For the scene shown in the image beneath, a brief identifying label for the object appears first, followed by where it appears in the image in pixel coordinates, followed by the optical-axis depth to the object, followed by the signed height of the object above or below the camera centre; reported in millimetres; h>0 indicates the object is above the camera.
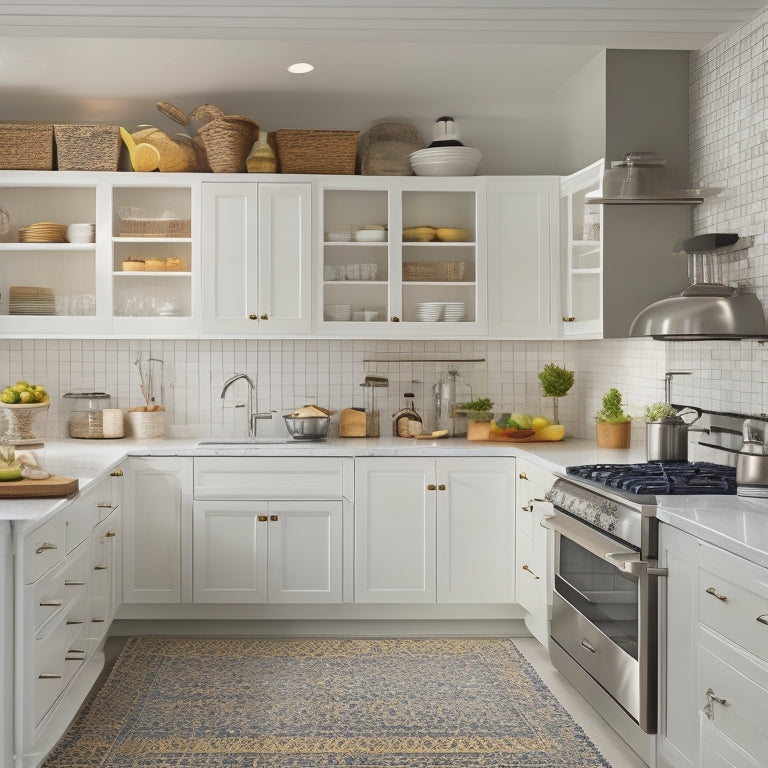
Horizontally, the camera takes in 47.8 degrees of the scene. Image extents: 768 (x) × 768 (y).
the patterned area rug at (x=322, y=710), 2969 -1315
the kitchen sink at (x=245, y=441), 4422 -376
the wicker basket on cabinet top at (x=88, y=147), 4410 +1131
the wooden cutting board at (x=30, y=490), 2869 -402
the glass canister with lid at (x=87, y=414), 4617 -241
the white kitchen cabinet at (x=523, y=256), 4520 +592
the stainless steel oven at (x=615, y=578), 2703 -723
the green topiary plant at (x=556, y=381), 4648 -62
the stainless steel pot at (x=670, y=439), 3359 -270
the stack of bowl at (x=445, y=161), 4508 +1091
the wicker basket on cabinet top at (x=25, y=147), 4410 +1131
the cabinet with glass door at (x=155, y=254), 4438 +594
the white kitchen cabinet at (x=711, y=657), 2107 -772
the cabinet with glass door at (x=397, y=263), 4504 +559
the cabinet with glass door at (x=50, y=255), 4430 +597
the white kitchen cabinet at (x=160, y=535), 4176 -802
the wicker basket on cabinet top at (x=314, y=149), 4457 +1139
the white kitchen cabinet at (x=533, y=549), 3766 -817
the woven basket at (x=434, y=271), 4543 +516
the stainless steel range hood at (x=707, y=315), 3018 +195
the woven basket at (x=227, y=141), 4391 +1168
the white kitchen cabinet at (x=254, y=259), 4430 +563
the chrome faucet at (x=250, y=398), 4559 -160
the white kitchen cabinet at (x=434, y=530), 4223 -787
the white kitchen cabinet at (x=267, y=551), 4188 -885
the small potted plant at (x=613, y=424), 4141 -264
